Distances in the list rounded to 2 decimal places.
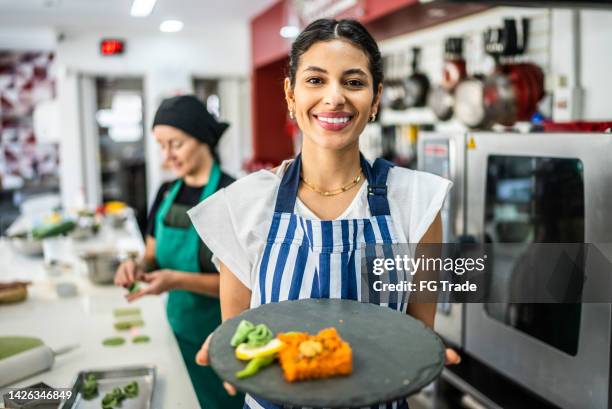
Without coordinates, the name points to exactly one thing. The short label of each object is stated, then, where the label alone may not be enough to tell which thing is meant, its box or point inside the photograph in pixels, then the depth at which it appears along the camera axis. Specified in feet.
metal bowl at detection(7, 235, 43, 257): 10.36
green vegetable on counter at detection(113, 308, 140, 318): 7.15
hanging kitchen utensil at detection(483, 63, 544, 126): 9.45
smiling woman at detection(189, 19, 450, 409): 3.68
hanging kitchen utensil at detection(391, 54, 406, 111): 13.80
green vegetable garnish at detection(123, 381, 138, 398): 4.75
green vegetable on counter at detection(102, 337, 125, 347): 6.17
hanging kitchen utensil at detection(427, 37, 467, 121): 11.12
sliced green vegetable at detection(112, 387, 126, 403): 4.63
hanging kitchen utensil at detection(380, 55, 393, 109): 14.20
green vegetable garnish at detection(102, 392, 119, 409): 4.50
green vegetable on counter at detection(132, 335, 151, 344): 6.26
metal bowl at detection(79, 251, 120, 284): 8.33
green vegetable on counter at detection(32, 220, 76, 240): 10.59
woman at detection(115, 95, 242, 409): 6.84
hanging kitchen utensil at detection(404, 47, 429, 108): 13.01
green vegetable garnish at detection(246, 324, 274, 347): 3.01
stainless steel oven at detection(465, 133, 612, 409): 4.77
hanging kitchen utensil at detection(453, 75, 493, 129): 9.97
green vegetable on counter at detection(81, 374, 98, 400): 4.64
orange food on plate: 2.84
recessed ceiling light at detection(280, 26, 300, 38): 14.06
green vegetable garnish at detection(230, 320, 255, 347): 3.05
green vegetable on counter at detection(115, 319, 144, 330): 6.64
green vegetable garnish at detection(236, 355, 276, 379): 2.83
